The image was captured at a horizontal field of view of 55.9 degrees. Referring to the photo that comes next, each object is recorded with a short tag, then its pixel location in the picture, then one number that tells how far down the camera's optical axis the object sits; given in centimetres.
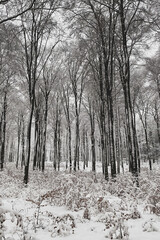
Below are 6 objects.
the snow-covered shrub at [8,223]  180
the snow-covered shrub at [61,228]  250
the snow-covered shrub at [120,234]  232
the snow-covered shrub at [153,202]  349
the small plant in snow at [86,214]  327
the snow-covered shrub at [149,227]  261
